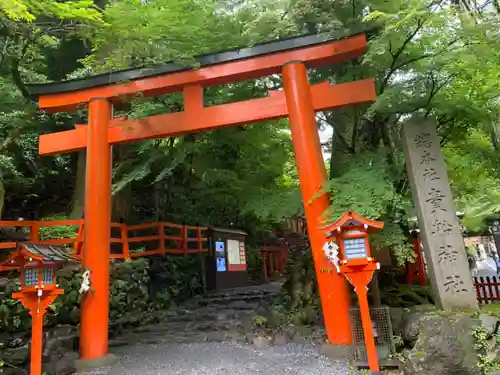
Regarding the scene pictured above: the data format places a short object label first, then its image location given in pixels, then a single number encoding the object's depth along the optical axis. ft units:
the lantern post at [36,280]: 18.33
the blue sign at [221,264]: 43.70
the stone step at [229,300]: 36.45
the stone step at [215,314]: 31.81
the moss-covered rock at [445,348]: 16.83
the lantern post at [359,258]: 17.71
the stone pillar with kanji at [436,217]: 19.93
